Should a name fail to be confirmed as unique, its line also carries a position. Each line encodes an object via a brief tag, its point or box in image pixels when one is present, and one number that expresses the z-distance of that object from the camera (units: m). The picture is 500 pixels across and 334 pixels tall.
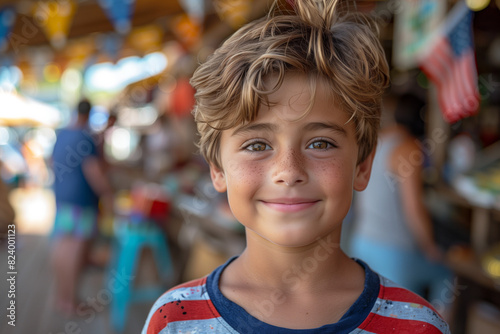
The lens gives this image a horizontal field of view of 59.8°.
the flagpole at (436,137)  4.28
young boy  0.83
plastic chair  3.58
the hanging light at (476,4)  2.58
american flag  2.42
